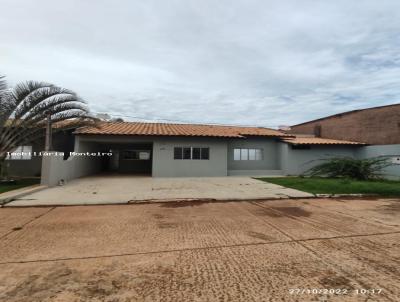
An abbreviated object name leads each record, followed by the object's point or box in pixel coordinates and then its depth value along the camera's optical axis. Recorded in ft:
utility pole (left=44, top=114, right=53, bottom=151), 42.55
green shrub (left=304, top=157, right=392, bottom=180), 55.47
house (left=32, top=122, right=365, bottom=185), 57.82
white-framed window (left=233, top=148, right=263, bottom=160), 69.69
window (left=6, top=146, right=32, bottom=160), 58.95
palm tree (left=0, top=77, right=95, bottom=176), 39.04
